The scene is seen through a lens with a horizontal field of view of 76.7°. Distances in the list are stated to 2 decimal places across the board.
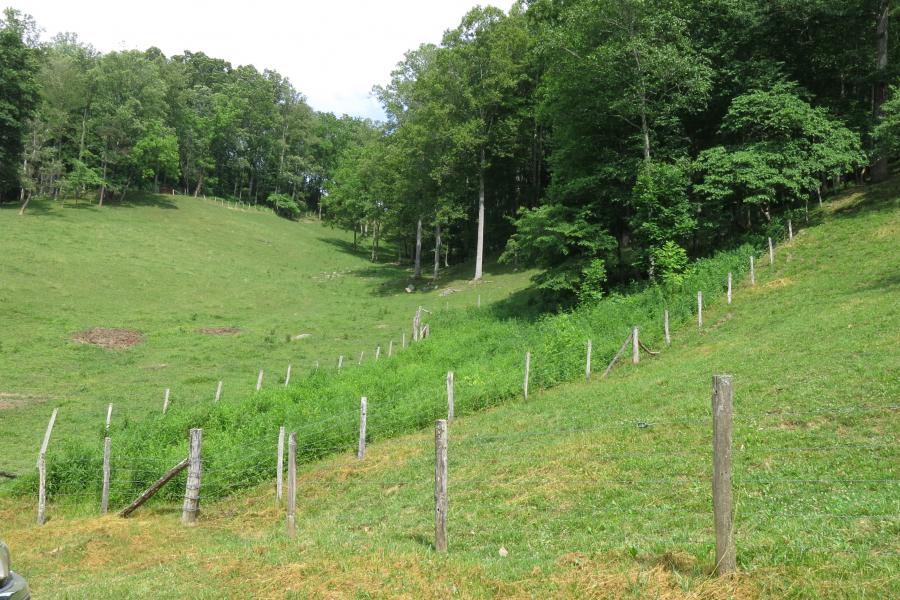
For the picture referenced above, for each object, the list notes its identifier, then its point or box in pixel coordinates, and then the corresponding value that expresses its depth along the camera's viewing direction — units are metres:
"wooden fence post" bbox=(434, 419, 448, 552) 7.62
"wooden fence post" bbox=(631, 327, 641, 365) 21.41
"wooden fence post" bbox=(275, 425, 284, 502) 12.81
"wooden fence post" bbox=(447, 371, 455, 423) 17.81
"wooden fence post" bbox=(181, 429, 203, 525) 12.44
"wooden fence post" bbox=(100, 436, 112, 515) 14.01
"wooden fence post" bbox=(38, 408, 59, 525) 13.90
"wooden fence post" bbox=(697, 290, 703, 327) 23.58
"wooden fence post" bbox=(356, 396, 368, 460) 15.03
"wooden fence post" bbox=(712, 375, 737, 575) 5.56
